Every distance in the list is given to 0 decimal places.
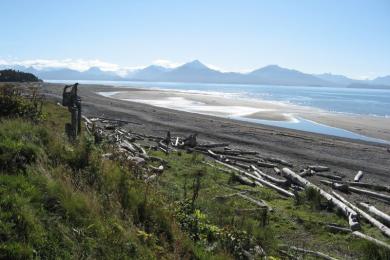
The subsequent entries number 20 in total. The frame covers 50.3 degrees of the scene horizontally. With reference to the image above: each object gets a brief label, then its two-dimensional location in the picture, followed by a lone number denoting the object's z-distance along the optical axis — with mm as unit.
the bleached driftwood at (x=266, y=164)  18250
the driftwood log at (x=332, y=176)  17256
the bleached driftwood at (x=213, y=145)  21762
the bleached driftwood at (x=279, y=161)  19256
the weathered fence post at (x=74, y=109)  13012
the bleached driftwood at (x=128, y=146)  16755
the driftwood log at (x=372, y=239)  8708
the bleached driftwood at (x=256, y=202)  11313
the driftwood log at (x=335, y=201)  10422
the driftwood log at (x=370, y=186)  15498
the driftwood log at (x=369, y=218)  10148
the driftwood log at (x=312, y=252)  8214
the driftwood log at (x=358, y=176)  17236
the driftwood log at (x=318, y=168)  18766
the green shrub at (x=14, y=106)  11914
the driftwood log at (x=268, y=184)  13312
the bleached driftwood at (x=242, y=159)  19175
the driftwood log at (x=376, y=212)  10969
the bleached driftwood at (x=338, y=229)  10172
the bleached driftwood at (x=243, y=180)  14193
